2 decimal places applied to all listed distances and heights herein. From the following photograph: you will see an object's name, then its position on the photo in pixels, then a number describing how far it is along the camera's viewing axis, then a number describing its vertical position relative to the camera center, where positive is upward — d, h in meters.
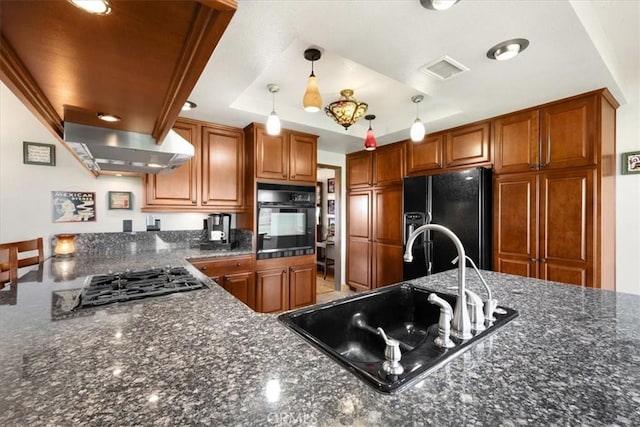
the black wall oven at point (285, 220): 2.94 -0.10
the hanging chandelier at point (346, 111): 2.26 +0.85
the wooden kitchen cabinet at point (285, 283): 2.90 -0.80
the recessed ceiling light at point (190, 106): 2.37 +0.94
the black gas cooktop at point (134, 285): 1.19 -0.37
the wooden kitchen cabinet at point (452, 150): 2.76 +0.68
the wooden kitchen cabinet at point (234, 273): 2.53 -0.60
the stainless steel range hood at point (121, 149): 1.39 +0.36
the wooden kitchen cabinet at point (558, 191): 2.12 +0.17
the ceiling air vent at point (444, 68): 1.69 +0.93
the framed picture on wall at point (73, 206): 2.37 +0.06
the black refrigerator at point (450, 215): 2.57 -0.04
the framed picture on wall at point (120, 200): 2.60 +0.12
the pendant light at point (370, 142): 2.49 +0.64
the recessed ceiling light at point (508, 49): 1.49 +0.92
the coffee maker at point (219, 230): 2.87 -0.20
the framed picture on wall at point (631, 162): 2.25 +0.40
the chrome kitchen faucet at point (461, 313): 0.86 -0.32
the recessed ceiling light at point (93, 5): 0.56 +0.43
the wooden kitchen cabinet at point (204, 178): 2.67 +0.35
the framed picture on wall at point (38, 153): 2.25 +0.50
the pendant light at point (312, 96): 1.81 +0.77
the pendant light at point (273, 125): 2.05 +0.66
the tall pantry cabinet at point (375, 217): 3.60 -0.07
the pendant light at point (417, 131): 2.14 +0.63
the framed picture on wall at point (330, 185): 6.32 +0.62
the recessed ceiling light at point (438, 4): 1.16 +0.89
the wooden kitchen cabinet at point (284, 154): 2.94 +0.66
